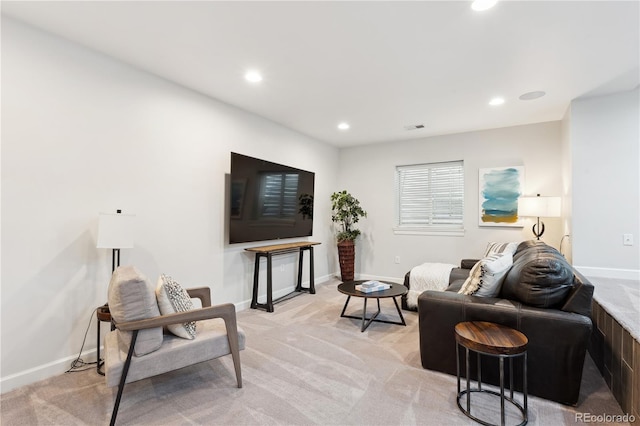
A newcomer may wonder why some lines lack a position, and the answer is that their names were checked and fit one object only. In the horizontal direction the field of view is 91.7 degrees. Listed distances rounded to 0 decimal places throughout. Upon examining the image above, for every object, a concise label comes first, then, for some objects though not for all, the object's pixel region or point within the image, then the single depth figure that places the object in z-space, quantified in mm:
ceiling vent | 4621
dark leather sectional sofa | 1965
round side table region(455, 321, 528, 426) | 1766
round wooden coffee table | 3258
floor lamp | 2314
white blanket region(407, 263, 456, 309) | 3799
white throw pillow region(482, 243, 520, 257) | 3504
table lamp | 3922
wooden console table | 3908
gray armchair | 1832
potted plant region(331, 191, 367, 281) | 5488
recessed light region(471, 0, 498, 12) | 1960
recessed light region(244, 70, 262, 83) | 2990
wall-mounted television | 3719
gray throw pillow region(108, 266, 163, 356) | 1840
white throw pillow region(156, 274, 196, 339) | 2051
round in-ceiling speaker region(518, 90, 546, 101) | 3391
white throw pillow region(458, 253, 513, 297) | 2320
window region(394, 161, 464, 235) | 5125
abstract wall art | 4590
